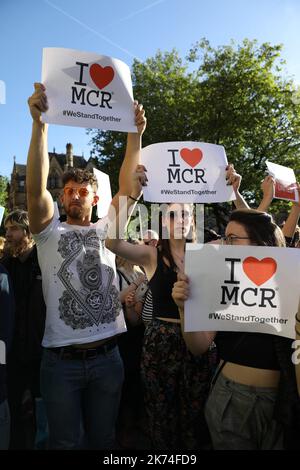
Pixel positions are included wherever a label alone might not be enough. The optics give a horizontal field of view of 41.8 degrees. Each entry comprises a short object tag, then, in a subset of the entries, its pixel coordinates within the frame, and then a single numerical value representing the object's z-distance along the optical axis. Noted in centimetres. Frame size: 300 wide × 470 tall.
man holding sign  227
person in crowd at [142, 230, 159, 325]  328
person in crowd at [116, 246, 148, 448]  358
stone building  6341
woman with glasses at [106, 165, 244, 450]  263
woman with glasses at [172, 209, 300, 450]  177
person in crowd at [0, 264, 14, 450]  206
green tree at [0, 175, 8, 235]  5186
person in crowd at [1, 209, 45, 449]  315
